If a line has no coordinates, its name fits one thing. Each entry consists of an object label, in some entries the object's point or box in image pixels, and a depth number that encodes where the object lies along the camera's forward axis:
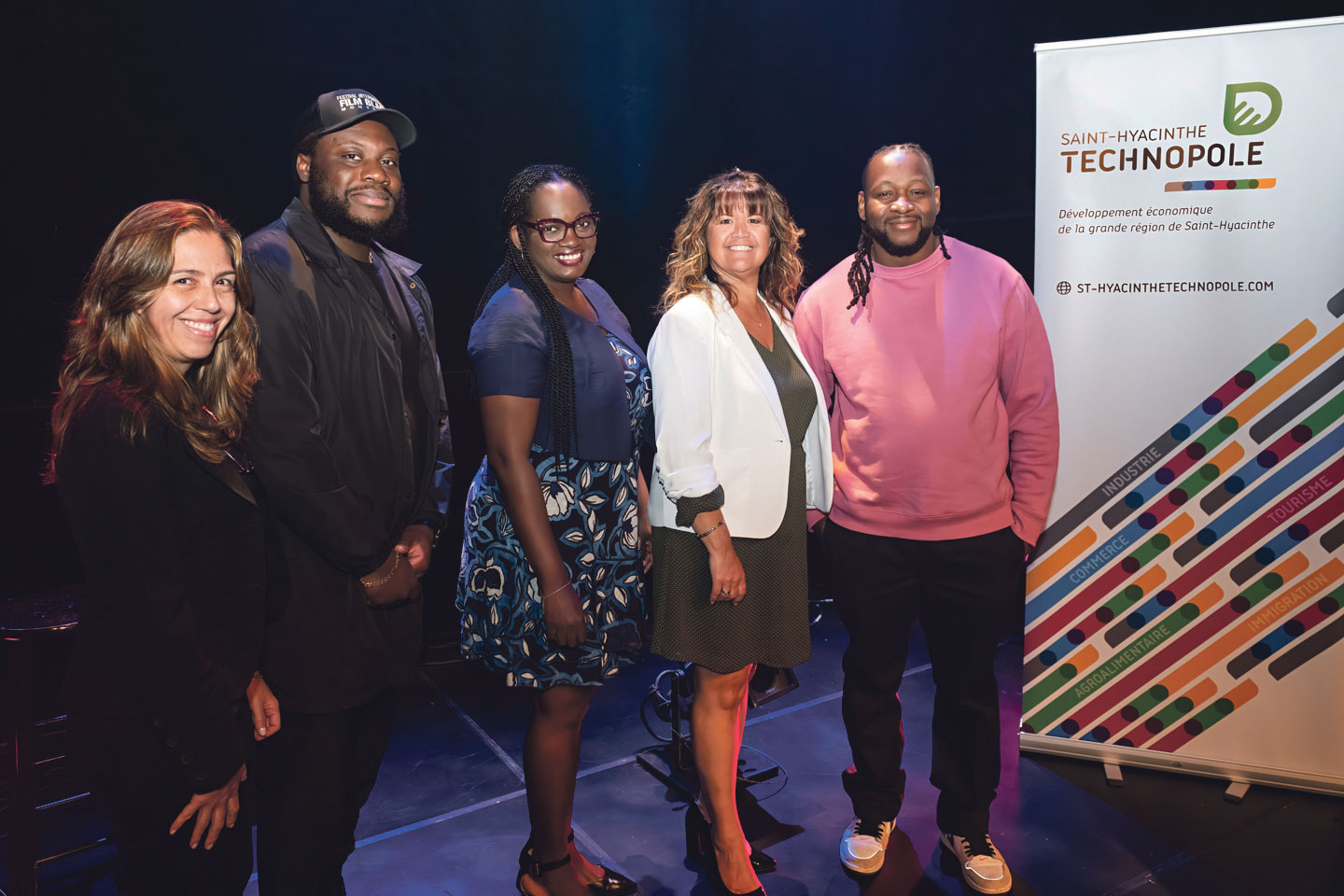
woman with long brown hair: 1.27
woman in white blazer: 2.09
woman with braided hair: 1.97
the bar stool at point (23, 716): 2.02
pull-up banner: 2.53
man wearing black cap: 1.63
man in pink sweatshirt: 2.26
